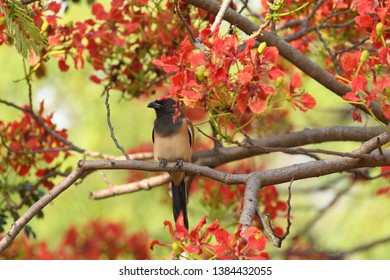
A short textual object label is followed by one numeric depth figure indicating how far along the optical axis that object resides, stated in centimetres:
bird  1043
